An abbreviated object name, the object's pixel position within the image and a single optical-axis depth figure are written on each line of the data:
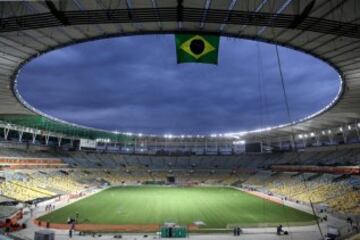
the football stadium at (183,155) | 19.39
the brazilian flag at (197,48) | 19.08
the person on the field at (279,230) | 33.59
